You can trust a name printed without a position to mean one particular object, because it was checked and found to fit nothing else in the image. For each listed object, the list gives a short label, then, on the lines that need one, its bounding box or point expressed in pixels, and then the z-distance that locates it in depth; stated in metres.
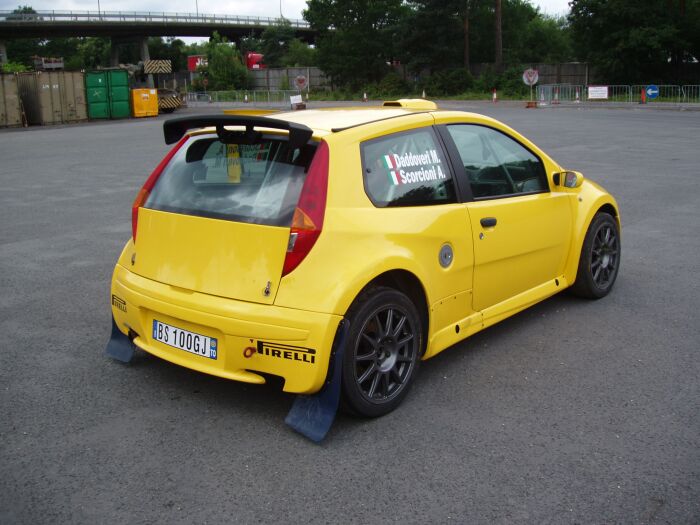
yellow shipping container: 40.88
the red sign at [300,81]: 55.56
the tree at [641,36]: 46.03
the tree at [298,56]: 98.69
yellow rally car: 3.69
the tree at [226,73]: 85.81
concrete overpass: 87.00
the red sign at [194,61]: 109.62
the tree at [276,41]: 107.88
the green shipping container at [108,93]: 38.56
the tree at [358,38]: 72.62
